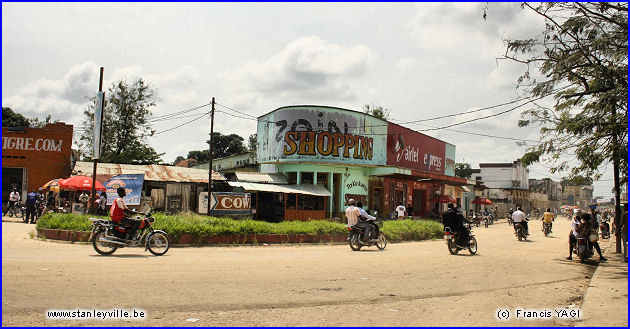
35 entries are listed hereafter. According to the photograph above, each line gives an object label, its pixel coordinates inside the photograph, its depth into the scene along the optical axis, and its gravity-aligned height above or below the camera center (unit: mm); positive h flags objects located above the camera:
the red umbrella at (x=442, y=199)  40550 +968
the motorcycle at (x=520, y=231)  23484 -896
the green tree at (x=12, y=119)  48844 +8206
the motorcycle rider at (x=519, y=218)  23538 -255
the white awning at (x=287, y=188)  26281 +1024
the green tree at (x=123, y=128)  40969 +6259
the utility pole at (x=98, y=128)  18516 +2775
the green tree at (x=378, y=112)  55812 +11118
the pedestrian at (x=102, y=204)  22562 -137
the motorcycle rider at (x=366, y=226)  15820 -566
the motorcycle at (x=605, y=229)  26766 -768
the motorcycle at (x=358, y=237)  15852 -939
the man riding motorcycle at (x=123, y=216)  12297 -370
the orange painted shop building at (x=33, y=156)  28422 +2543
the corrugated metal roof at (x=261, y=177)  28125 +1676
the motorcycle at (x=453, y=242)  15438 -982
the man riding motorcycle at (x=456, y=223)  15531 -384
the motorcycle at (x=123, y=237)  12062 -895
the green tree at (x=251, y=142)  67500 +8815
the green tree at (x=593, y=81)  11883 +3471
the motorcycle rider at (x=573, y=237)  14875 -697
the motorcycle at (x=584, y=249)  14297 -1007
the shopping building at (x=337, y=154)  29484 +3369
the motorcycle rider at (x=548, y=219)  27578 -296
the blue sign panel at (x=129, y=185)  24156 +816
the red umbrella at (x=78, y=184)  22719 +770
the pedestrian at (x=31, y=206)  22938 -327
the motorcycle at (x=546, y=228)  27359 -816
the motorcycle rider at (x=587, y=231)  14352 -474
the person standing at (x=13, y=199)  25672 -52
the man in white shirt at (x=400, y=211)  27438 -88
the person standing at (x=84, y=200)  24197 +27
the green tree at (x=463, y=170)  81188 +6852
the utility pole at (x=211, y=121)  26031 +4443
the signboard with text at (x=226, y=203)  23250 +68
